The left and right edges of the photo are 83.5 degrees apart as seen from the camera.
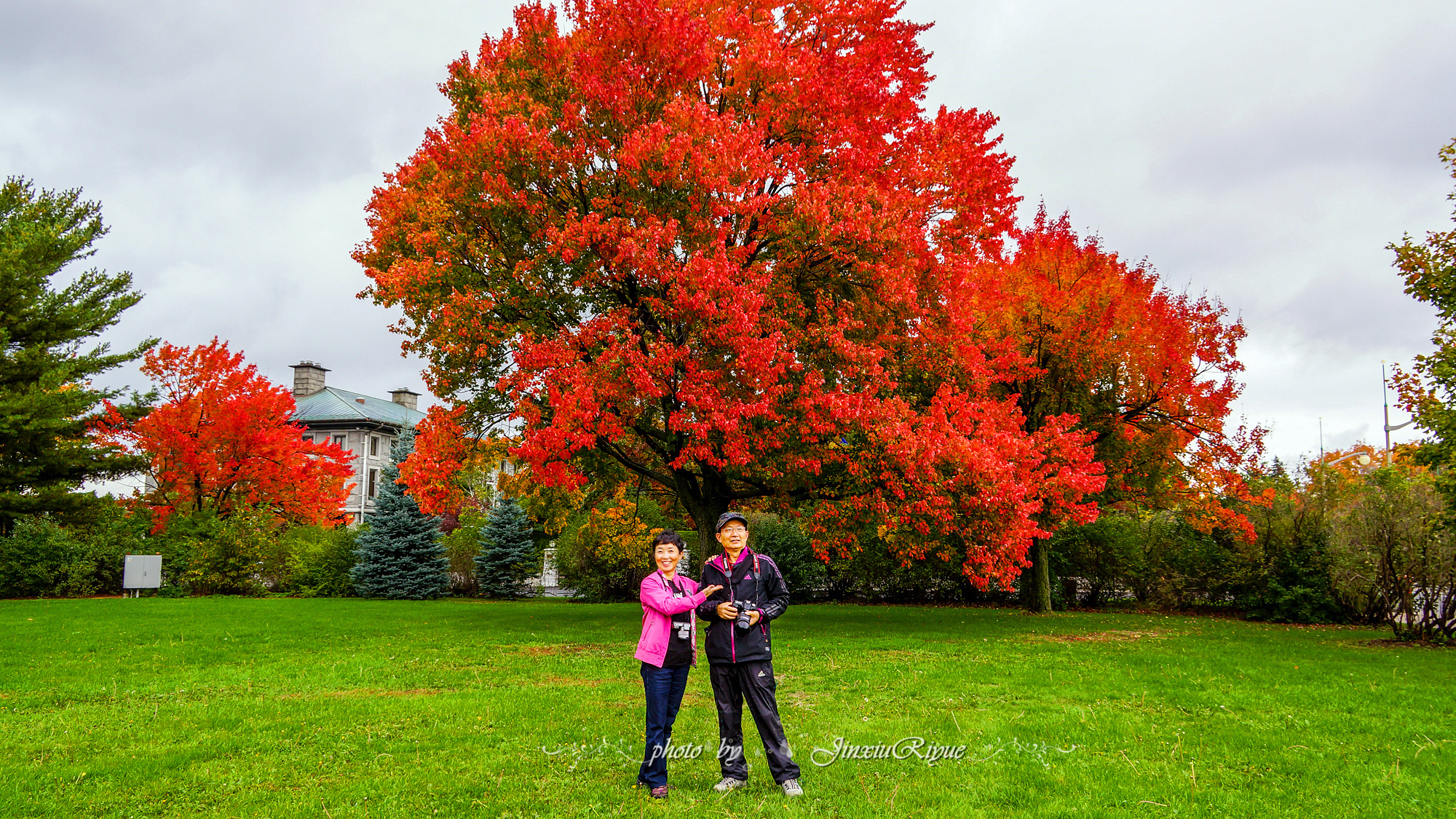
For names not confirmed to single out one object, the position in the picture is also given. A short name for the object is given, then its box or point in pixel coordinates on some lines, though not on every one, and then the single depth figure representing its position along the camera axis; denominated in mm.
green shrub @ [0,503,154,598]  22609
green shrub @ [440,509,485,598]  27844
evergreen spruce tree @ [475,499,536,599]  27172
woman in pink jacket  4938
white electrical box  22594
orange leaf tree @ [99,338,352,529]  25703
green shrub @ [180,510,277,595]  24600
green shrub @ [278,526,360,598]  25891
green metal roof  48000
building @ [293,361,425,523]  47469
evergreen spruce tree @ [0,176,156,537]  21703
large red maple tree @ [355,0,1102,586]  11672
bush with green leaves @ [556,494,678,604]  23375
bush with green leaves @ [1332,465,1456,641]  14086
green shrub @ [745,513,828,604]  24062
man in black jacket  4965
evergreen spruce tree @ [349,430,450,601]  26359
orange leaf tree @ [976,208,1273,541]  17344
